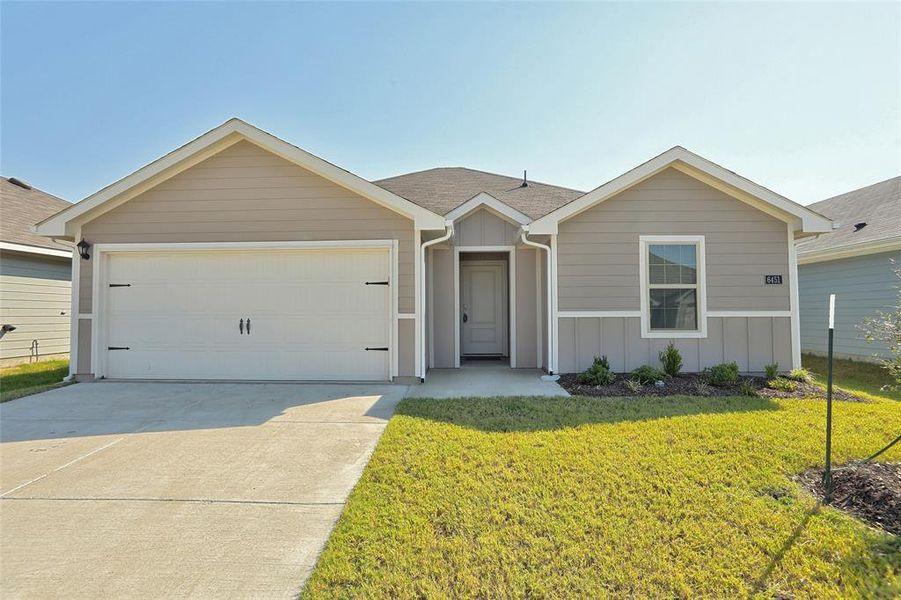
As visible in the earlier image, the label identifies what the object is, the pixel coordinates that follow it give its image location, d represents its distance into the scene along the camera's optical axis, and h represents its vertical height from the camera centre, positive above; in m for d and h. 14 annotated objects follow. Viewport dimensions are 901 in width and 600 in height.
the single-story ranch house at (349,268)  7.15 +0.74
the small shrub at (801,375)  6.97 -1.12
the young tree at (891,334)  3.47 -0.22
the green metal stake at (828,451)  3.05 -1.05
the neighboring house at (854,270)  9.33 +0.94
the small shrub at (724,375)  6.64 -1.05
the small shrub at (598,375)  6.80 -1.08
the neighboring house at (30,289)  9.51 +0.52
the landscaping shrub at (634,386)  6.39 -1.18
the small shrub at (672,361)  7.16 -0.90
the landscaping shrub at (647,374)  6.85 -1.08
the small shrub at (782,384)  6.48 -1.19
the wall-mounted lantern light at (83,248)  7.35 +1.10
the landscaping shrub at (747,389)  6.21 -1.21
